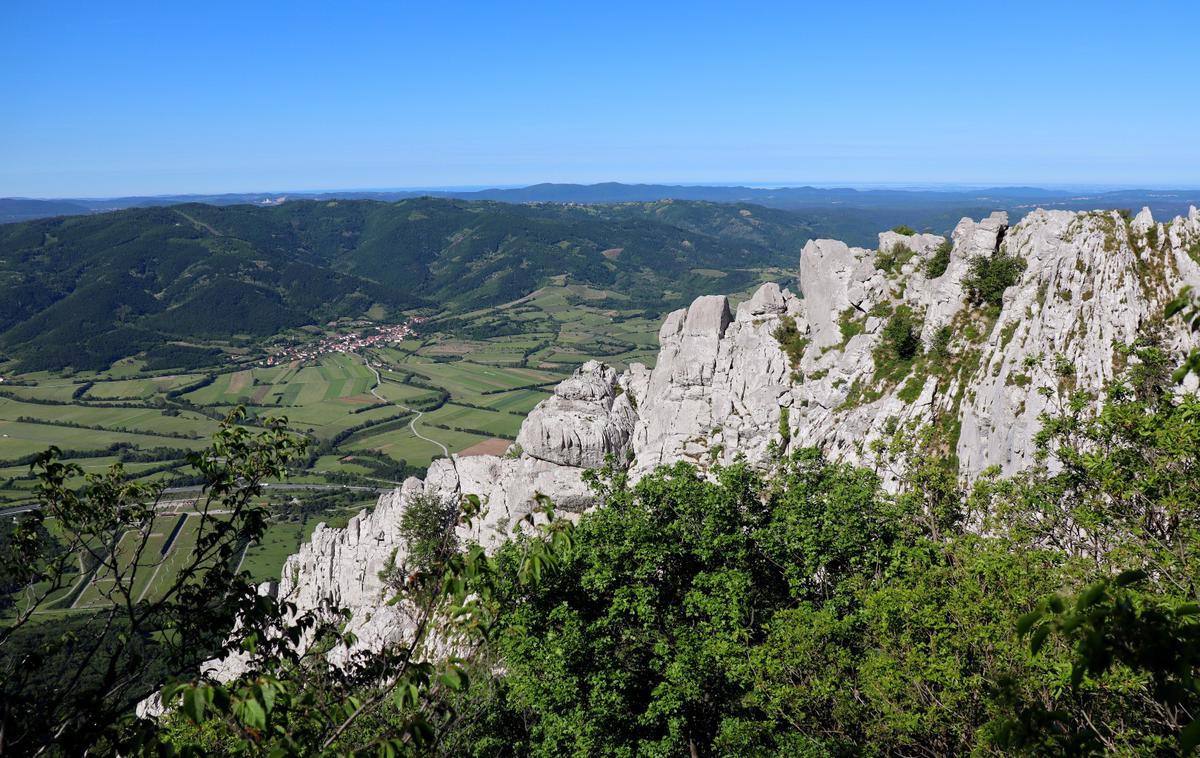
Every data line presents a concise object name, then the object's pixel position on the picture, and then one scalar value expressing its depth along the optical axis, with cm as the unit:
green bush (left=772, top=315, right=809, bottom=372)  5359
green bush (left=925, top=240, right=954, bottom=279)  4941
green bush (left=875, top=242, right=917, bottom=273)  5219
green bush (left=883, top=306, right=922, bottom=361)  4534
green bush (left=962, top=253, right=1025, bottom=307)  4266
